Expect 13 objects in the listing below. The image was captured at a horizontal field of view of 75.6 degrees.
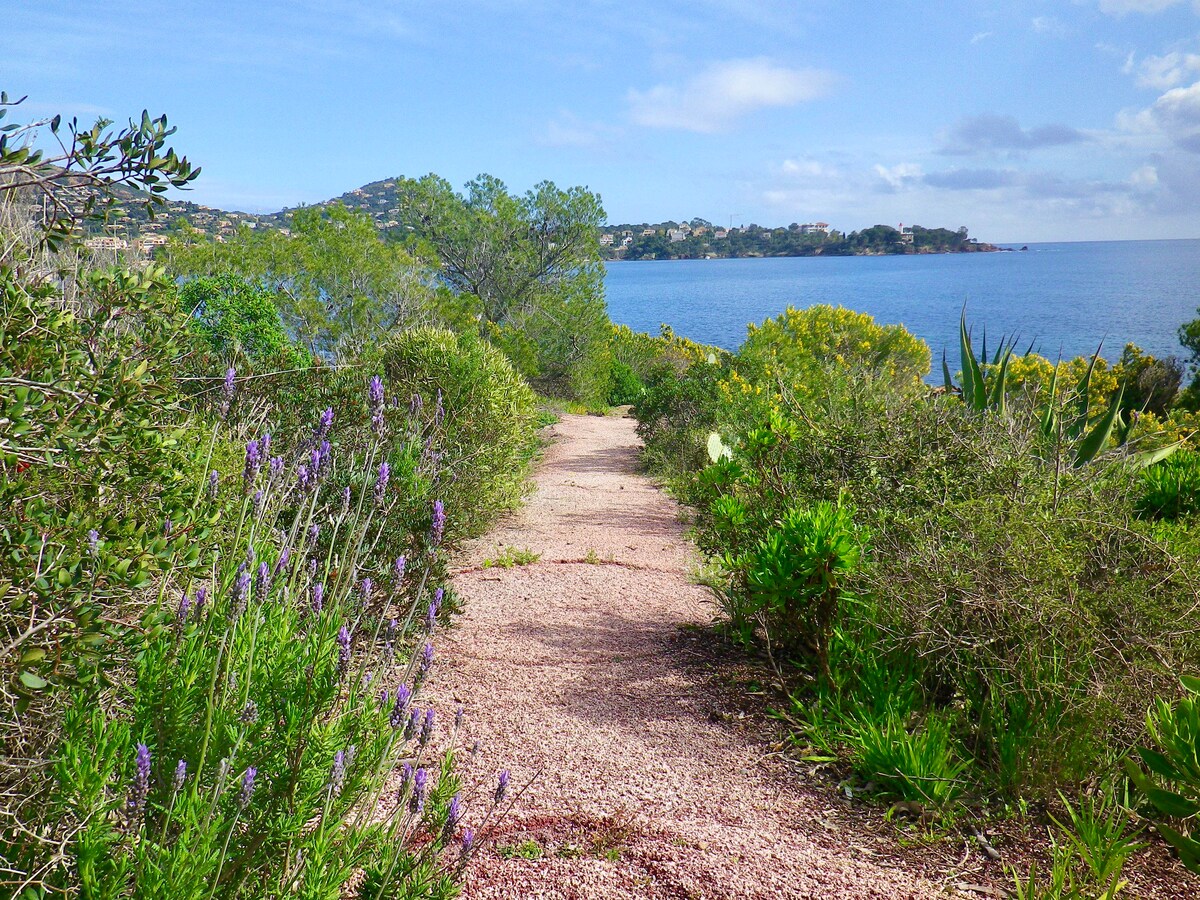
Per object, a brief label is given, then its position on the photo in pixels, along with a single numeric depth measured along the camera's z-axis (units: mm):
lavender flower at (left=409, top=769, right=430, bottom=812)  1851
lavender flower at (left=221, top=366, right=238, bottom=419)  2393
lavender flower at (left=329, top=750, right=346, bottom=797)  1687
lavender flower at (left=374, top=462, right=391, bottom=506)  2311
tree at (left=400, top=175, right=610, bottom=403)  20609
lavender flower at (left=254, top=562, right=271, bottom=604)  2031
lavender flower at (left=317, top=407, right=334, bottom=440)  2627
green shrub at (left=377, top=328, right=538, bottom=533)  7352
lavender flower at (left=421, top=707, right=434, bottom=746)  1892
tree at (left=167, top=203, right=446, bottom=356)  16234
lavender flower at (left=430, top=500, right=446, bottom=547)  2518
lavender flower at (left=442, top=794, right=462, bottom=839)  1878
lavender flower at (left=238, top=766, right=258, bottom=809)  1606
